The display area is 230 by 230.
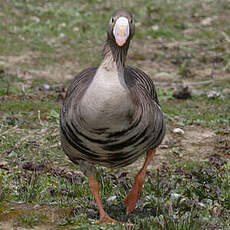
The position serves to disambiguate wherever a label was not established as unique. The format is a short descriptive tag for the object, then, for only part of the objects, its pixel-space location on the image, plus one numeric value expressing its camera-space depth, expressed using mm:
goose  9594
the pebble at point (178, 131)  18500
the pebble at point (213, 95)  22547
